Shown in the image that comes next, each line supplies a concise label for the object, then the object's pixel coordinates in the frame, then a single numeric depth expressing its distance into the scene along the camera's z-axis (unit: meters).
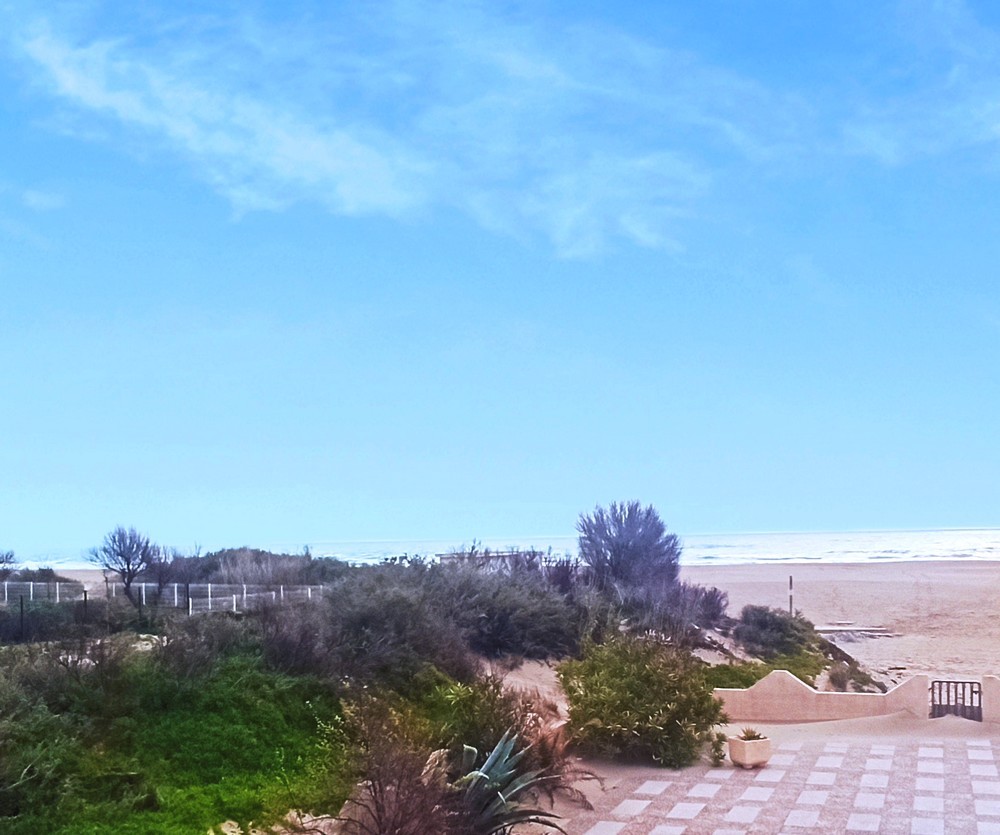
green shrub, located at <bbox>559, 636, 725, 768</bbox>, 14.05
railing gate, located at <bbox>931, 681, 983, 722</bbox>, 16.71
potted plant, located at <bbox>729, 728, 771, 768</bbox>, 13.76
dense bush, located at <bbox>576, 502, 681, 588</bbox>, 27.80
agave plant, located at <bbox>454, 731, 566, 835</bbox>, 9.51
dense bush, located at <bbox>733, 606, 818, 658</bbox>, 26.06
